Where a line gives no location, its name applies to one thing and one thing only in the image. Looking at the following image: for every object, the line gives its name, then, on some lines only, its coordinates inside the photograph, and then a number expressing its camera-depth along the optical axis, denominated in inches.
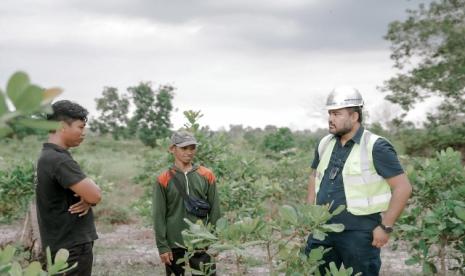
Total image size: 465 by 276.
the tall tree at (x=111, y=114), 1710.3
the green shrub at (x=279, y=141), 1256.2
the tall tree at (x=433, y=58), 786.2
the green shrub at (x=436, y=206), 156.8
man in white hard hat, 131.0
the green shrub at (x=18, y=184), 263.7
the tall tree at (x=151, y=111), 1486.2
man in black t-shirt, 121.6
